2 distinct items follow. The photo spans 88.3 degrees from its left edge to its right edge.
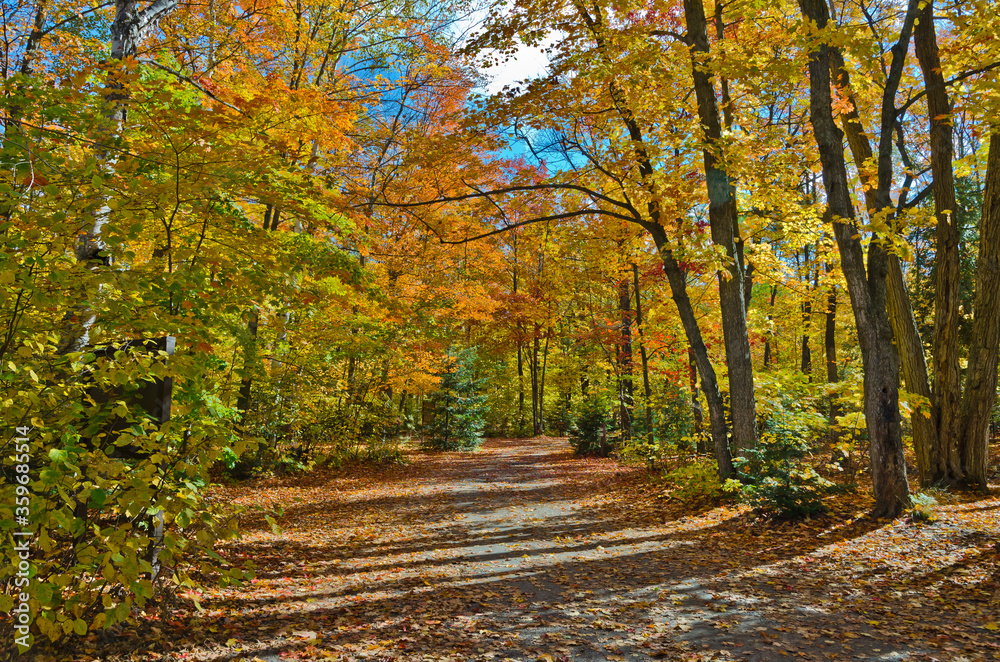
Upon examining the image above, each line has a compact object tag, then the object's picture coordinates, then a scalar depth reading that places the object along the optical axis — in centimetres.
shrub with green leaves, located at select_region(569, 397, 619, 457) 1587
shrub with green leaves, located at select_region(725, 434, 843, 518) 673
